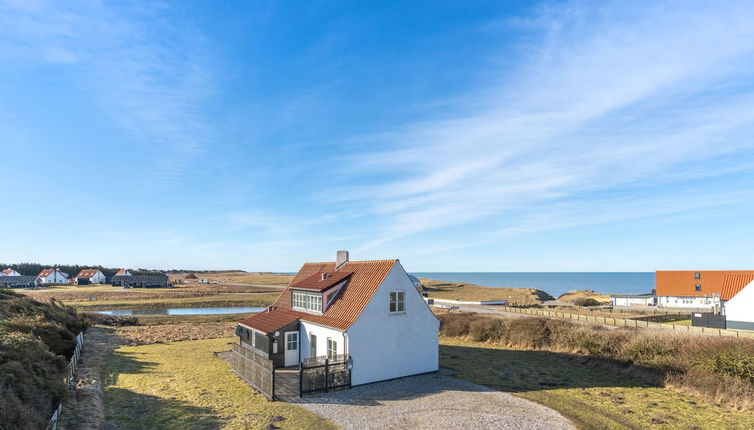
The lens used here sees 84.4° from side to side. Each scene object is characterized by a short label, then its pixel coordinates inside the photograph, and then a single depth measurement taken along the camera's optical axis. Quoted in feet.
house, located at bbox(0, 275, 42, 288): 405.80
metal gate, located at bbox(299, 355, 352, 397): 72.92
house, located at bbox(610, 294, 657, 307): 229.25
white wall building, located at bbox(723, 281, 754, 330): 135.93
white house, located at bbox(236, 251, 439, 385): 79.71
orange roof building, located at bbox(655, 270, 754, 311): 201.05
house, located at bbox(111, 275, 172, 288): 417.08
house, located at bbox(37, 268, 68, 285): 496.64
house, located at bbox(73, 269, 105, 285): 485.15
